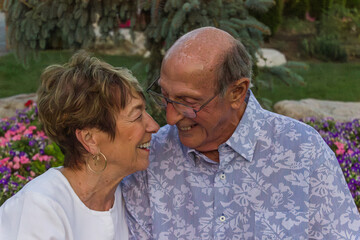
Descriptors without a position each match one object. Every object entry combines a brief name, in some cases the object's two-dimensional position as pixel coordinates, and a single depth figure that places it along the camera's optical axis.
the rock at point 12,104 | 6.27
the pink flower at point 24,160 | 4.32
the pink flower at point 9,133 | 5.00
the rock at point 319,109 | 5.99
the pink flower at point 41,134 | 4.97
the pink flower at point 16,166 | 4.27
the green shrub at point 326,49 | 10.41
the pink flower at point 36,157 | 4.37
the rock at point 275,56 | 9.23
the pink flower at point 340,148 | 4.48
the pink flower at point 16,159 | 4.32
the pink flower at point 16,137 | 4.87
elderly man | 2.43
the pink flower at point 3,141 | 4.90
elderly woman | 2.22
